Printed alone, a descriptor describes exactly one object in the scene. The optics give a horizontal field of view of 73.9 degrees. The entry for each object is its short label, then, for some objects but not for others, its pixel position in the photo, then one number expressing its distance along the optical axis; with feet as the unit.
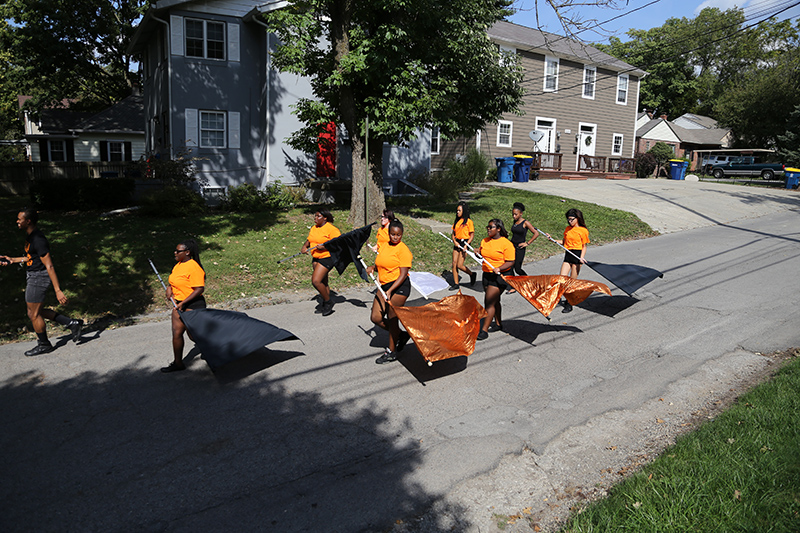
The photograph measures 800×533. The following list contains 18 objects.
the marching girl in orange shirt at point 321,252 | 29.55
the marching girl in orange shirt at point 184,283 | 20.90
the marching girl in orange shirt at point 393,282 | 22.85
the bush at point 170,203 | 49.16
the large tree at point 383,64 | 44.16
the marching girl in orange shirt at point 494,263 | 25.07
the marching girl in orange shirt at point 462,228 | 33.24
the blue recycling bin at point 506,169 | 92.32
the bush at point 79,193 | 51.72
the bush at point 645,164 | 121.49
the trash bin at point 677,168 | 114.73
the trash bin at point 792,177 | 101.76
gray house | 65.46
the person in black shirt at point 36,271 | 23.16
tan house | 99.30
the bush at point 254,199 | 55.88
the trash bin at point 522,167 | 93.25
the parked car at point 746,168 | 124.47
